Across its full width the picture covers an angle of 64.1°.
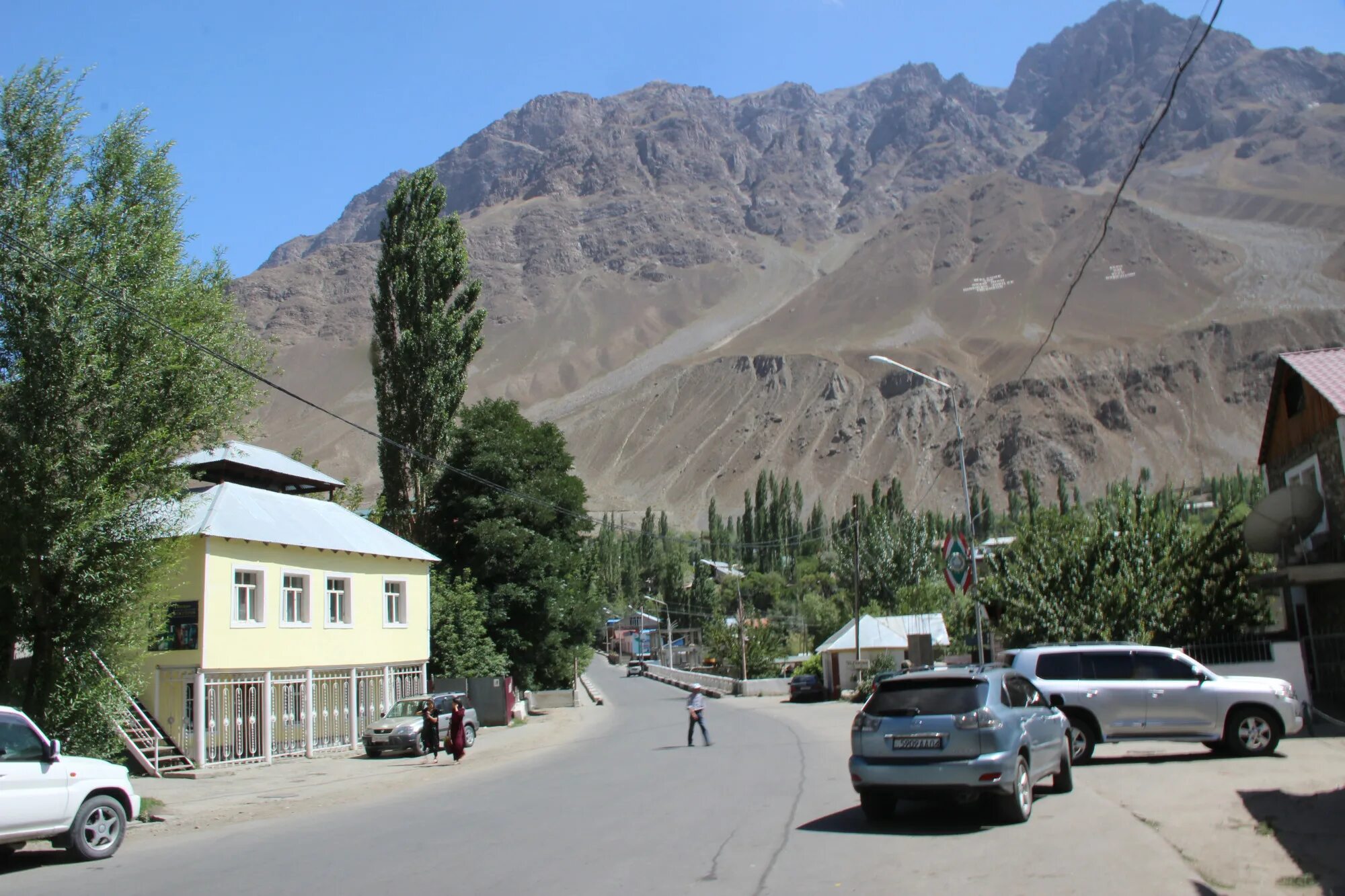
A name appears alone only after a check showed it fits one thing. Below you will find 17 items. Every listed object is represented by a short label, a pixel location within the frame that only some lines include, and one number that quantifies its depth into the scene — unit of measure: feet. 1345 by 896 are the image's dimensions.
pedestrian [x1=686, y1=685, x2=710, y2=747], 79.51
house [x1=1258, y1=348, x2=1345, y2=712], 72.84
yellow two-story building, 77.15
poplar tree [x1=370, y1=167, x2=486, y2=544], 125.18
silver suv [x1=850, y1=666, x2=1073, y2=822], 33.96
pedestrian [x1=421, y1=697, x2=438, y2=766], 79.61
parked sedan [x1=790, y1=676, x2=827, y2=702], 151.84
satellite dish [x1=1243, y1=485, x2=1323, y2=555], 76.07
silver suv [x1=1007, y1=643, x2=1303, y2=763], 51.72
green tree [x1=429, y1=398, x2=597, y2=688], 131.34
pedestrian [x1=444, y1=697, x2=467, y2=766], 76.07
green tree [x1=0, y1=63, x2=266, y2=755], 48.91
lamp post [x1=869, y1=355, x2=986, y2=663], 80.02
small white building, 154.92
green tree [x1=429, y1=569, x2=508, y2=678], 118.93
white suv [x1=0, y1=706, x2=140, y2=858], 34.09
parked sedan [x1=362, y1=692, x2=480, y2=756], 84.33
